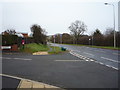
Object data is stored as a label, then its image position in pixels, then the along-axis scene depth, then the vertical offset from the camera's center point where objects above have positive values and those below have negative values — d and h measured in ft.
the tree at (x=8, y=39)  43.34 +1.76
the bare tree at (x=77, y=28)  137.44 +19.70
